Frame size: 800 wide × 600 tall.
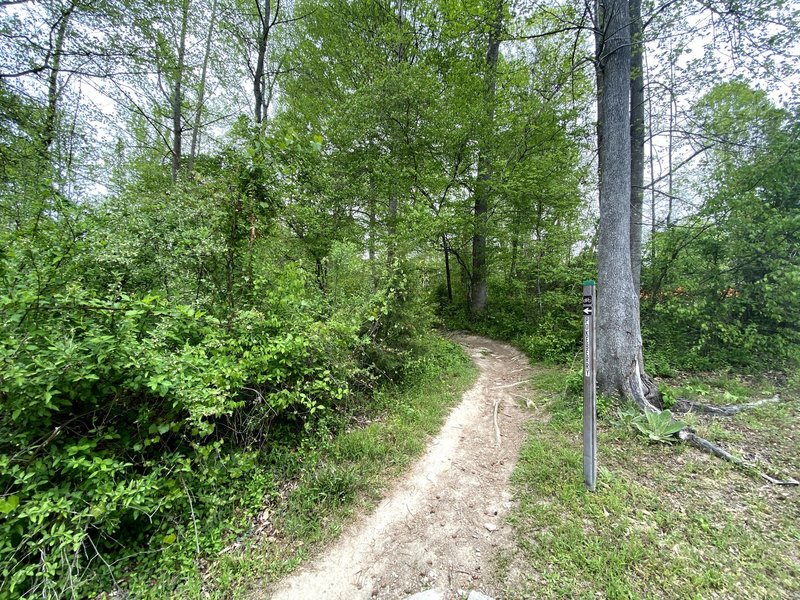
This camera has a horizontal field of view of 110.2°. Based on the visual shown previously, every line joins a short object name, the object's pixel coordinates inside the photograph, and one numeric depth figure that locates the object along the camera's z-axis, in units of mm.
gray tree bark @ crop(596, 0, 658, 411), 4320
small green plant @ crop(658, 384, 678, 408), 4262
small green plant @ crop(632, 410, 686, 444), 3559
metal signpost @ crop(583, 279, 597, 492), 2818
